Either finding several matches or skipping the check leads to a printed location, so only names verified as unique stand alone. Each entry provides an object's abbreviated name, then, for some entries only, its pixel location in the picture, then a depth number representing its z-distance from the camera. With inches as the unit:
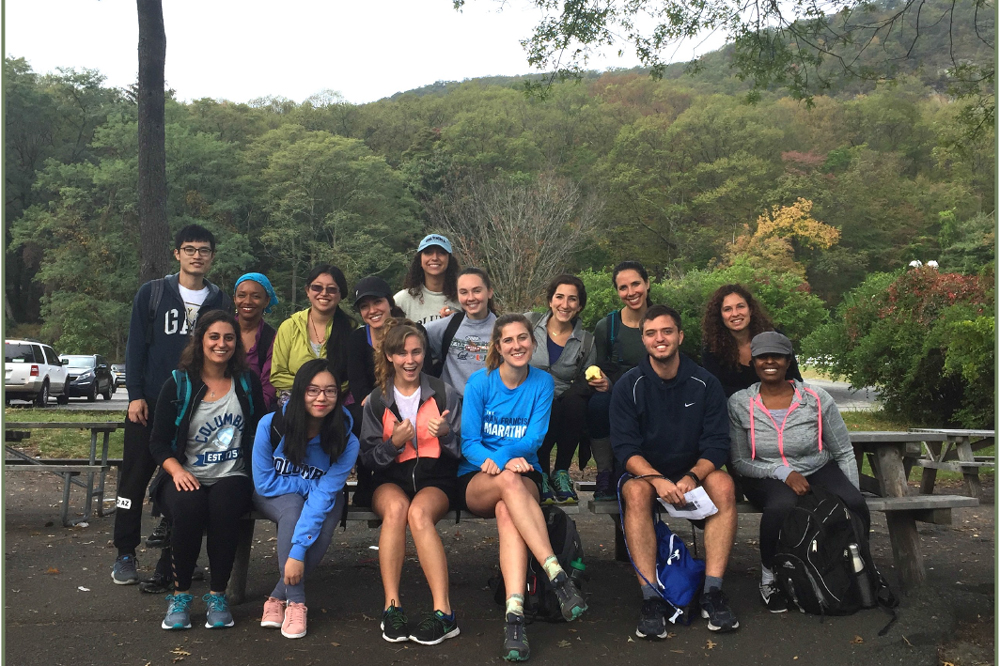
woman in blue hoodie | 167.0
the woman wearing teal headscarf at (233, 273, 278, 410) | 201.3
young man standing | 193.0
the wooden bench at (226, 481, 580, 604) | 176.7
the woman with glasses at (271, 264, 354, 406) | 199.0
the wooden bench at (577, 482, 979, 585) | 183.0
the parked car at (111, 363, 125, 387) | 1344.7
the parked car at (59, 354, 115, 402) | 1063.6
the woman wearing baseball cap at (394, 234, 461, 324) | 216.1
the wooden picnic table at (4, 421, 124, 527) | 253.0
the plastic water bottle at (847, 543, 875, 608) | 172.2
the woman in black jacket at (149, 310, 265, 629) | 167.8
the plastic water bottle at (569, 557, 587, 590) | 171.8
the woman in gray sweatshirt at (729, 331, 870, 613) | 181.8
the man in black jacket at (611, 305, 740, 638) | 173.0
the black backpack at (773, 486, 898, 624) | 170.7
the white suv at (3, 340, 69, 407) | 877.8
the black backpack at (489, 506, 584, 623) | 170.2
